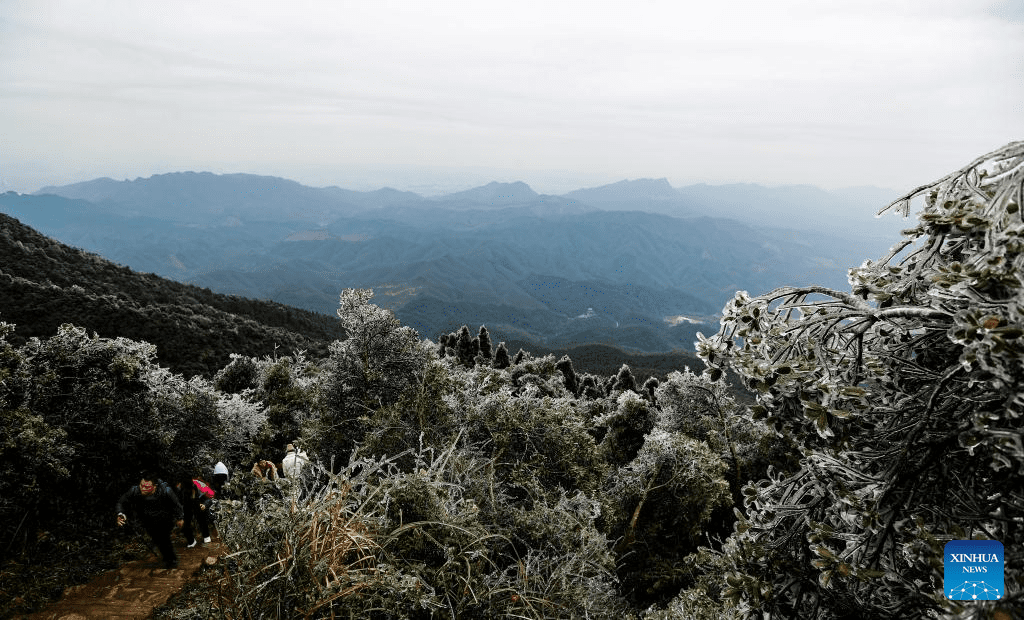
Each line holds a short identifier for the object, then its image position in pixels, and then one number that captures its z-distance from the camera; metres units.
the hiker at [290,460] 7.42
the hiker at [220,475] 9.39
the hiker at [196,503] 8.87
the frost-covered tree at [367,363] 9.21
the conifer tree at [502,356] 33.35
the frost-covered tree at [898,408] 1.72
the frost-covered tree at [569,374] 31.43
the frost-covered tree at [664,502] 9.51
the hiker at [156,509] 7.89
